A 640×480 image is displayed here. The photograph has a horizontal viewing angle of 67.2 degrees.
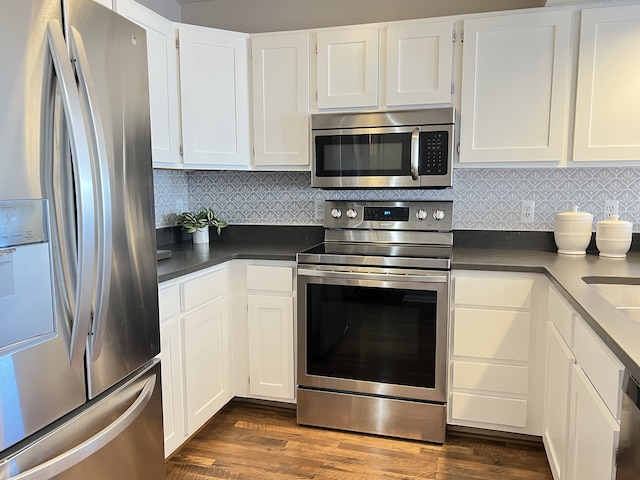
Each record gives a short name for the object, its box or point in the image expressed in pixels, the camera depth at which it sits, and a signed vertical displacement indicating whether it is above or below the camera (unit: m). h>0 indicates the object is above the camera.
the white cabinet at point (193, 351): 2.03 -0.77
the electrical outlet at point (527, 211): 2.68 -0.14
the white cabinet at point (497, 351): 2.21 -0.78
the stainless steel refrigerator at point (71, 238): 1.07 -0.13
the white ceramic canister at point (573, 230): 2.42 -0.23
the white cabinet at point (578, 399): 1.21 -0.65
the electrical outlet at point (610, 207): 2.56 -0.12
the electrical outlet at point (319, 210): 2.98 -0.15
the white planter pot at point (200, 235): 2.94 -0.30
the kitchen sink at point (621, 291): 1.57 -0.38
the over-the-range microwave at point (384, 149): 2.40 +0.19
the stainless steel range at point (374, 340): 2.31 -0.77
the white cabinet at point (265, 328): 2.54 -0.76
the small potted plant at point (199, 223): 2.91 -0.23
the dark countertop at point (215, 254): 2.14 -0.36
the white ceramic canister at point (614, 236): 2.32 -0.25
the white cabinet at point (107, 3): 1.91 +0.73
